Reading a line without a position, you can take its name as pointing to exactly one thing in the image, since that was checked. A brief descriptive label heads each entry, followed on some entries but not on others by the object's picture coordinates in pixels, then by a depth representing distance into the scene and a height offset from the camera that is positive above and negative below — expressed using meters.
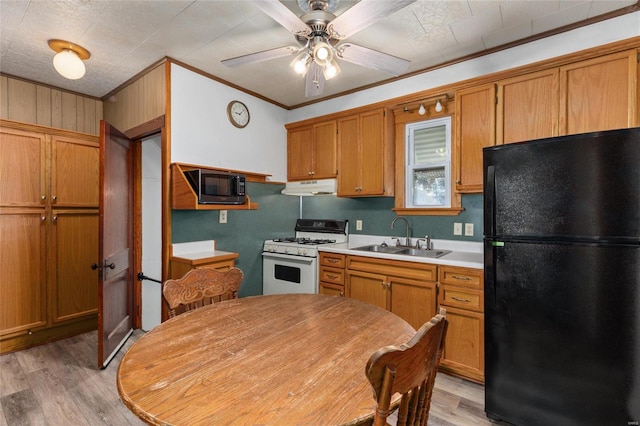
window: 2.92 +0.47
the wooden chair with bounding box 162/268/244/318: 1.64 -0.46
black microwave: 2.54 +0.21
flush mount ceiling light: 2.37 +1.20
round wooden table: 0.78 -0.52
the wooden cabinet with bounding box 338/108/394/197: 3.07 +0.58
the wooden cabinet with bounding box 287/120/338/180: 3.45 +0.70
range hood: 3.40 +0.27
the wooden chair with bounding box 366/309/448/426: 0.69 -0.40
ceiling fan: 1.46 +0.97
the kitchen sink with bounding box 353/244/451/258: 2.75 -0.39
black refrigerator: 1.47 -0.37
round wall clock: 3.18 +1.04
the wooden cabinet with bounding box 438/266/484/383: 2.20 -0.81
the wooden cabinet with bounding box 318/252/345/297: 2.93 -0.63
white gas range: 3.12 -0.51
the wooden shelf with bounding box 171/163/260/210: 2.51 +0.13
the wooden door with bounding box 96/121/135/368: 2.42 -0.31
